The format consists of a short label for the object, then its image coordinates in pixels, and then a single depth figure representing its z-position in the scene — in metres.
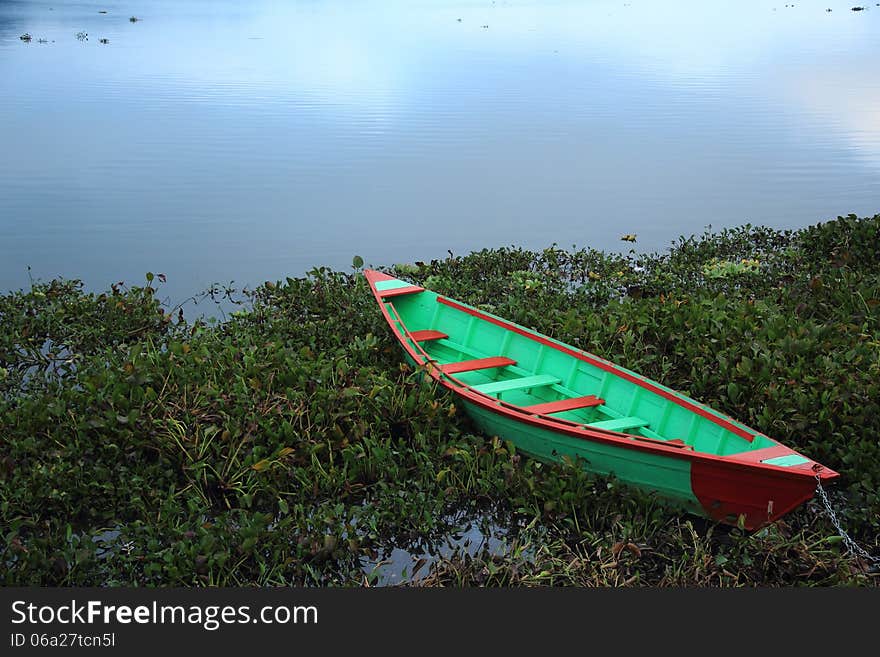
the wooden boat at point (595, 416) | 6.21
